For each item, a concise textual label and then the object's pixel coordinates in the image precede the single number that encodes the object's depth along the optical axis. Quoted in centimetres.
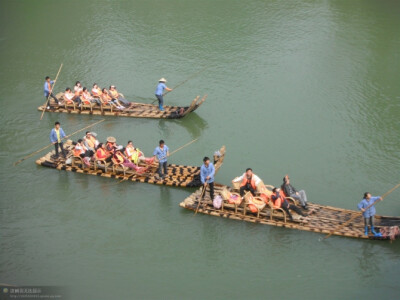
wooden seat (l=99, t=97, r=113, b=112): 1955
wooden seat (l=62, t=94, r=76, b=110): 1992
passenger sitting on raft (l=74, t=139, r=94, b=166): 1620
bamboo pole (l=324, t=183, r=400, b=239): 1245
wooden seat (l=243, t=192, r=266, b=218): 1347
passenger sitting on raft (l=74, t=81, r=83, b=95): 2026
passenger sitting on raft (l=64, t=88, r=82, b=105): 1991
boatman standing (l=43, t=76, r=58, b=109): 2007
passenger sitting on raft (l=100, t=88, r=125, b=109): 1967
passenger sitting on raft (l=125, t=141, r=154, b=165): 1590
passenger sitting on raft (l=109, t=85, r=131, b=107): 1973
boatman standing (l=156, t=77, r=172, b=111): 1895
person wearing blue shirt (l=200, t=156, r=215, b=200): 1394
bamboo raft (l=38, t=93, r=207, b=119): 1880
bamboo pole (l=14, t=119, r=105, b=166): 1688
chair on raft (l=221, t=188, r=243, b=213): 1369
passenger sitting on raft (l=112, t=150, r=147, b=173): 1577
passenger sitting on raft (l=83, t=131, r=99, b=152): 1642
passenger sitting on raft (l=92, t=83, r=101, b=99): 1991
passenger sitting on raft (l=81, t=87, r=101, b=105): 1978
